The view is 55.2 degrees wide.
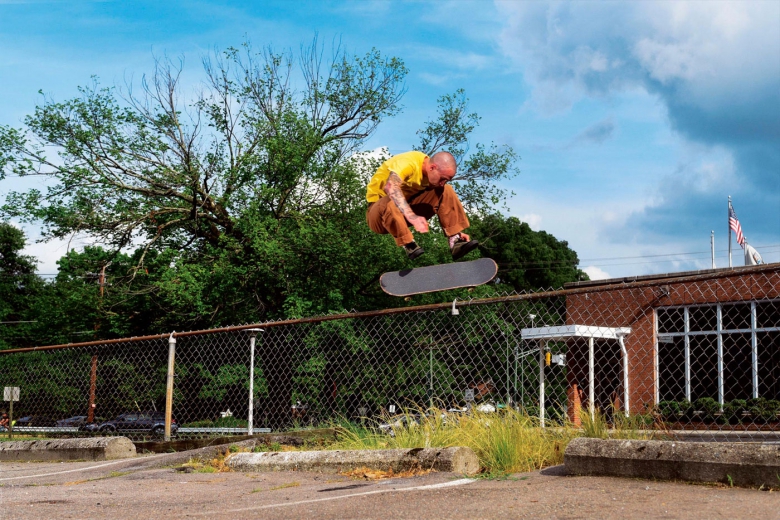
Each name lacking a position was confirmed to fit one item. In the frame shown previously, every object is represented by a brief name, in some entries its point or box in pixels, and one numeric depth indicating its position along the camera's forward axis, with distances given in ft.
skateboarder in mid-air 18.44
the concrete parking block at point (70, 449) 27.25
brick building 59.33
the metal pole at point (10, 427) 34.11
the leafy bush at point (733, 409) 22.66
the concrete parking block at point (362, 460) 17.08
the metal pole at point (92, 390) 34.34
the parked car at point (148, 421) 35.47
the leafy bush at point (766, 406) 25.56
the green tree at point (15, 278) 160.91
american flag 78.26
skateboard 18.06
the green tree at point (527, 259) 137.18
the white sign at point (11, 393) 36.88
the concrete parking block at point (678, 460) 13.43
